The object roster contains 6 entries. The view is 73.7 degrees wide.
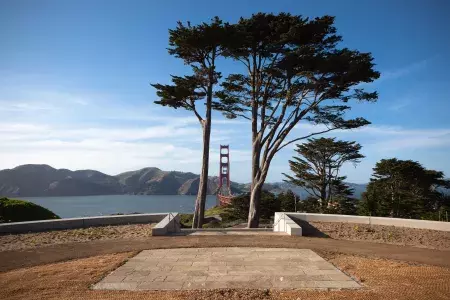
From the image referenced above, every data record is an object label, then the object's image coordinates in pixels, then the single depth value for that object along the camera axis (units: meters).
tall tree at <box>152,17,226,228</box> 10.90
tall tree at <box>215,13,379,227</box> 10.05
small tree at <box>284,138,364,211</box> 23.25
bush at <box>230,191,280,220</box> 21.92
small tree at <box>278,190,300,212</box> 22.48
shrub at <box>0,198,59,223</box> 10.17
